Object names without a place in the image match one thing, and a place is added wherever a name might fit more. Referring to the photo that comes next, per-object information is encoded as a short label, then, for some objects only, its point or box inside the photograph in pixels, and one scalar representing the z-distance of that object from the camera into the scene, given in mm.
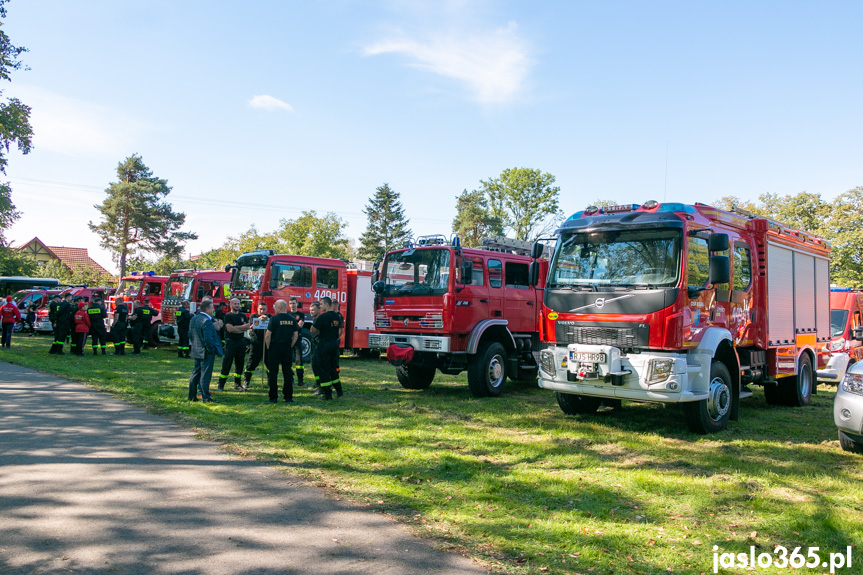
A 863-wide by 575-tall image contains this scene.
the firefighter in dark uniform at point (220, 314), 17272
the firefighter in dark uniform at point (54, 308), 19088
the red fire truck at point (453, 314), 11352
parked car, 6789
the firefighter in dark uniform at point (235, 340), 11734
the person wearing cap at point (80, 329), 17980
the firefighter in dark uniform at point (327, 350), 10898
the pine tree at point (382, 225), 72625
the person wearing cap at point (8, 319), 19703
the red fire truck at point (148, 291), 22422
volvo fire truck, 7824
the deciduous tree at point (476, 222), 69750
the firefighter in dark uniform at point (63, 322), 17672
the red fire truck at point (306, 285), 16906
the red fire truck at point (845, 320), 15172
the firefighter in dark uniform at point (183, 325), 17250
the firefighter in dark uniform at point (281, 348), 10406
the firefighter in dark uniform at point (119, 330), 18594
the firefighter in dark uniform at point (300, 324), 11273
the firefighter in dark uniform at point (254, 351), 12227
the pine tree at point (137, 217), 52469
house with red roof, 72250
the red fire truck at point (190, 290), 20047
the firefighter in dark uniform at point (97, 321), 18219
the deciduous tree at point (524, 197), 63062
